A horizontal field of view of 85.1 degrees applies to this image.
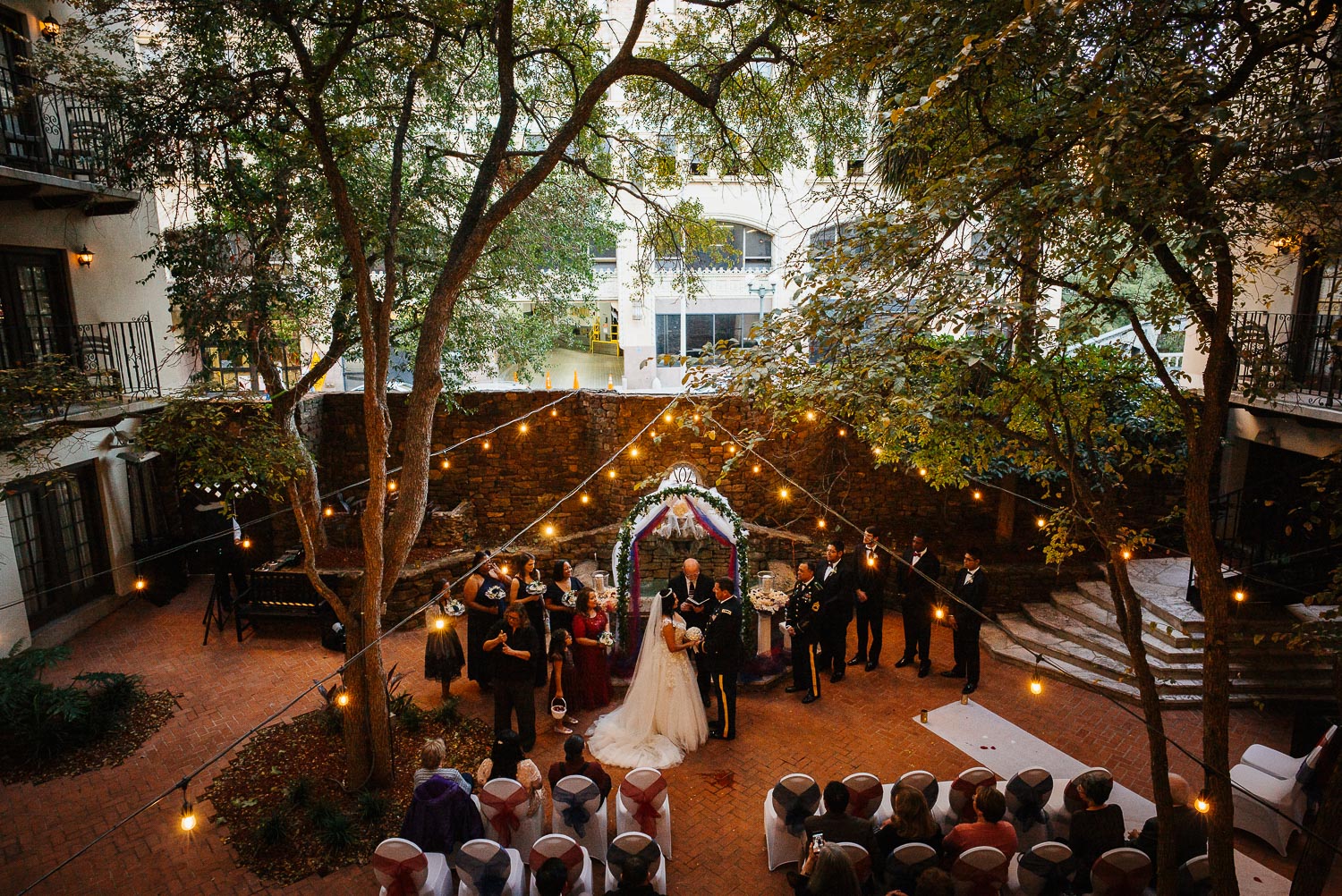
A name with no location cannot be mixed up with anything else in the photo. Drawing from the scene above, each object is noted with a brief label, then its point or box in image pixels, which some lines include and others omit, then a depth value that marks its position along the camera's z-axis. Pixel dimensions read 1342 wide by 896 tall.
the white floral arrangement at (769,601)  9.16
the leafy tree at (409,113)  6.58
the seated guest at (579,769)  5.87
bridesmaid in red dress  8.23
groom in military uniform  7.56
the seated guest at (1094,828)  5.20
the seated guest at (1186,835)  5.14
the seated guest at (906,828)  5.09
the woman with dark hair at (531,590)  8.36
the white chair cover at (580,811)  5.64
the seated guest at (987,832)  5.08
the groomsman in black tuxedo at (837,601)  8.73
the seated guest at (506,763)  5.85
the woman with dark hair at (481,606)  8.23
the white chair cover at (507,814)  5.57
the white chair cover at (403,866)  4.84
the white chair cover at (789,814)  5.66
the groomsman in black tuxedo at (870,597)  9.20
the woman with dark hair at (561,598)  8.33
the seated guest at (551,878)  4.52
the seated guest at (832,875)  4.36
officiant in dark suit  7.92
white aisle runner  6.52
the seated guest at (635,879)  4.65
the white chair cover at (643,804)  5.72
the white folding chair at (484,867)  4.92
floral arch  9.07
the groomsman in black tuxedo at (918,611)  9.15
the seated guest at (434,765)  5.60
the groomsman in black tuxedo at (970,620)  8.59
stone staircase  8.32
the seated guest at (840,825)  5.20
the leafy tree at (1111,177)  3.82
